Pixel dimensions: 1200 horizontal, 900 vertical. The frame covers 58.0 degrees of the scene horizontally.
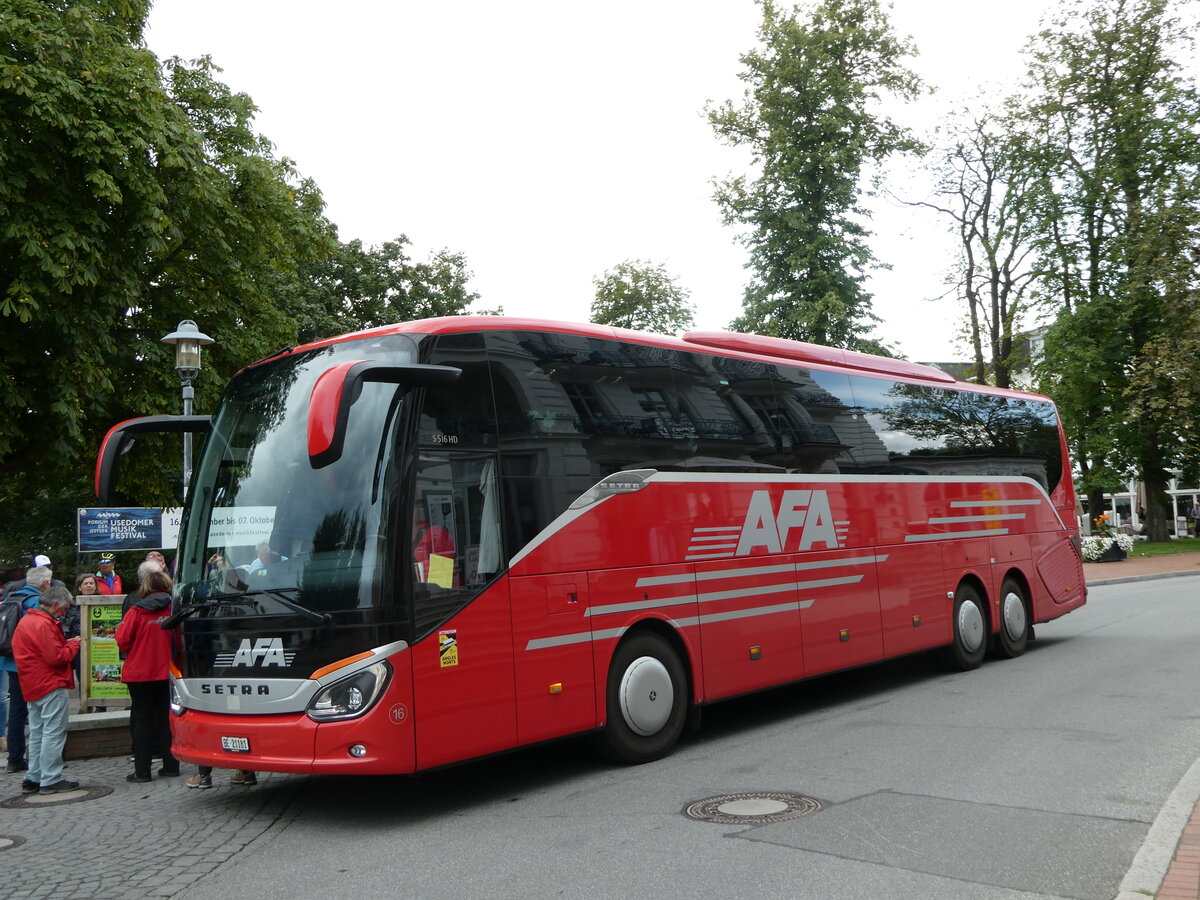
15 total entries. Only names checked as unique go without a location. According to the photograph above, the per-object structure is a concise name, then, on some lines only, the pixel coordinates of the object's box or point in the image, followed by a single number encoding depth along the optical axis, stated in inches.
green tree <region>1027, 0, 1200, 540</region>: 1540.4
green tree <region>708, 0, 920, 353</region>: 1430.9
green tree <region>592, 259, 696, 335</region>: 2155.5
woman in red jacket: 368.2
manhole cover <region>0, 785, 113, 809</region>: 343.0
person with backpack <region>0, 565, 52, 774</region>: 403.2
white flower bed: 1417.3
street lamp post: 539.5
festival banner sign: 635.5
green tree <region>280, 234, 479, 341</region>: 1636.3
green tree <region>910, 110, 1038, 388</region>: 1690.5
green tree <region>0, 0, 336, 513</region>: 619.8
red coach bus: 282.8
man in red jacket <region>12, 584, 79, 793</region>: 352.5
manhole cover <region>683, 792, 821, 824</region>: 269.3
